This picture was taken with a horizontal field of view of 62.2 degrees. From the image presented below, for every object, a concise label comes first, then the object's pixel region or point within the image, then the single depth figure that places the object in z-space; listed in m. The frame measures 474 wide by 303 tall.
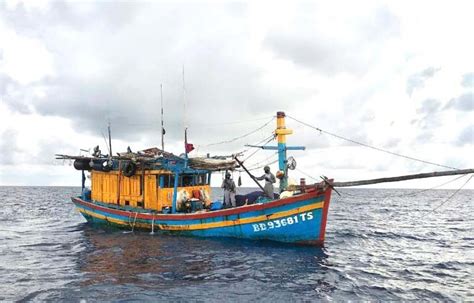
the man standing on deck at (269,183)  19.14
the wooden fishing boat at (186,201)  17.33
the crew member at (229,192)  20.75
